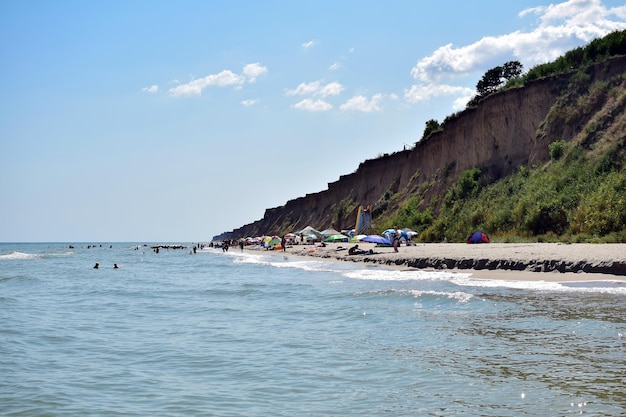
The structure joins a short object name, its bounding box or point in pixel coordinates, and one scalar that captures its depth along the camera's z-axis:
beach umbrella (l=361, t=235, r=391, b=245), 40.25
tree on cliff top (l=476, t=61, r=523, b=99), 70.12
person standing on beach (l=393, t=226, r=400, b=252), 34.91
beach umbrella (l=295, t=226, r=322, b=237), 66.97
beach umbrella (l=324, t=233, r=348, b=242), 56.87
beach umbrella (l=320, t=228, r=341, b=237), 62.51
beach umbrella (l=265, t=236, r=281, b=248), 69.19
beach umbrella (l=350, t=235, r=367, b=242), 45.28
